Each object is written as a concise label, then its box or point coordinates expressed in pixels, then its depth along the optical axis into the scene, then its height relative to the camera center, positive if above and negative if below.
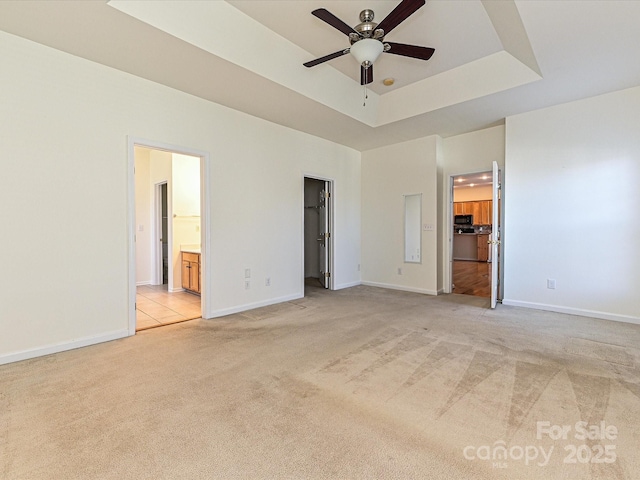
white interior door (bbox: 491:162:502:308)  4.36 -0.04
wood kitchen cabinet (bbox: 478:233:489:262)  10.63 -0.47
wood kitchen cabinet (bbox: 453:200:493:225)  11.05 +0.90
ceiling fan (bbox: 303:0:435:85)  2.36 +1.66
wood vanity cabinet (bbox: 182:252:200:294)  5.29 -0.67
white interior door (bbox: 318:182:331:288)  5.99 +0.04
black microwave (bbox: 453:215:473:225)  11.37 +0.56
